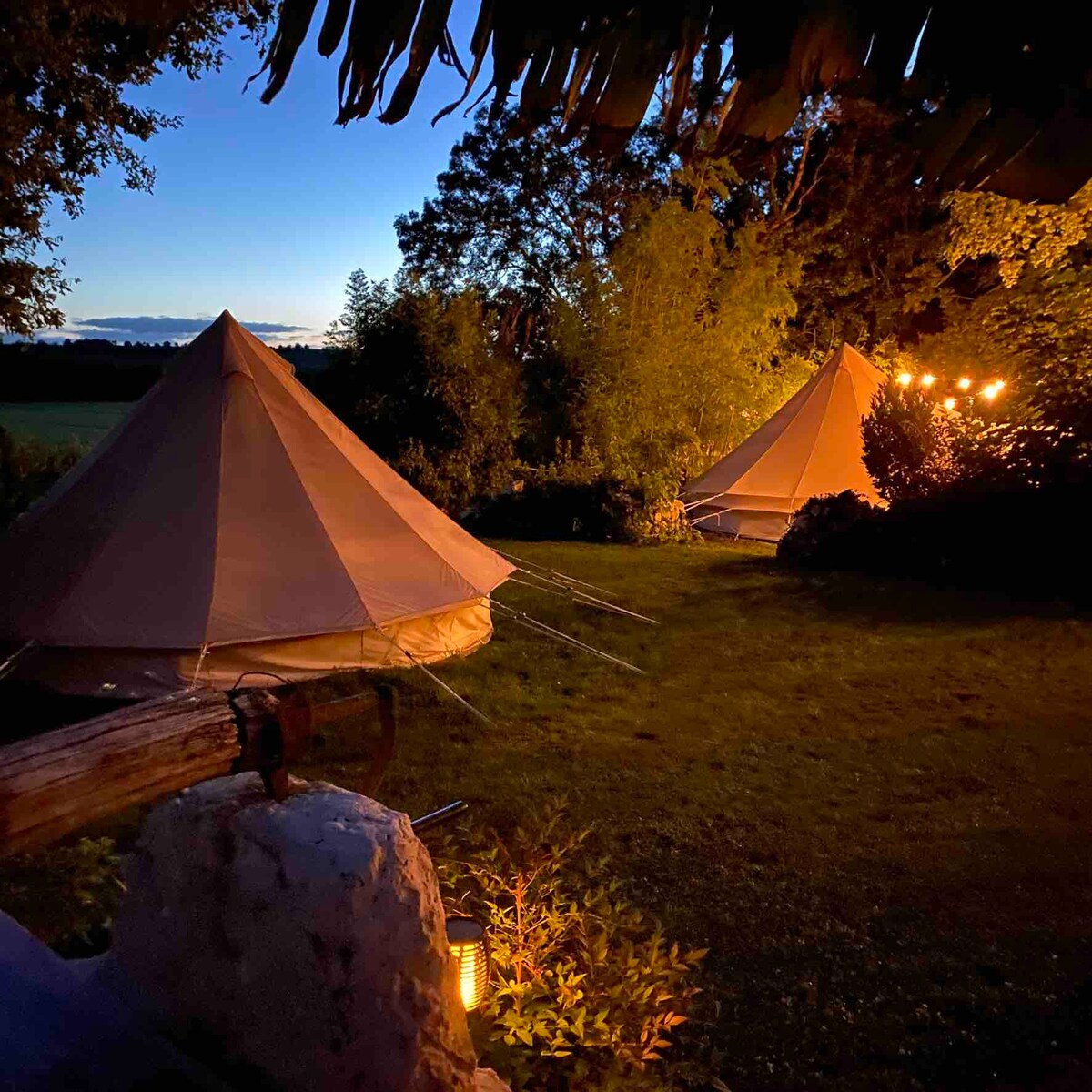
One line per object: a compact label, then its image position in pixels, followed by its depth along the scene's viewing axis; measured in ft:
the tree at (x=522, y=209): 75.15
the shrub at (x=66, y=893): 8.52
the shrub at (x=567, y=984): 7.64
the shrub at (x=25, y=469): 28.86
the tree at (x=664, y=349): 50.26
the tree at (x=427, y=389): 43.09
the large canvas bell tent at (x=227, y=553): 17.24
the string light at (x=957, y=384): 34.83
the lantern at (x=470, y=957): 7.71
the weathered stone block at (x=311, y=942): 5.19
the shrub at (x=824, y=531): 36.29
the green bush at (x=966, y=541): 30.55
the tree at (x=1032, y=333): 31.60
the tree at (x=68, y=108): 23.77
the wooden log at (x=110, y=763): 4.69
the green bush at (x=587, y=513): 44.29
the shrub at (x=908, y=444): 36.17
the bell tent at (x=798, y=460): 43.45
